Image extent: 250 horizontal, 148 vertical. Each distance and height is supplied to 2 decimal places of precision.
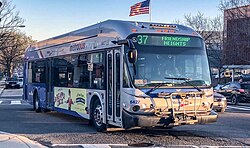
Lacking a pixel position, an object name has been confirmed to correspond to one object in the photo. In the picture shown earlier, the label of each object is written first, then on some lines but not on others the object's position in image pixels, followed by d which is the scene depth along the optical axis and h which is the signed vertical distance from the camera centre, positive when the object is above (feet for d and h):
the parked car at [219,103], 57.52 -3.55
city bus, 33.47 +0.15
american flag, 65.83 +11.34
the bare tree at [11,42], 195.12 +19.33
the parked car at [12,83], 167.73 -1.84
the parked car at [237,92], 84.89 -3.00
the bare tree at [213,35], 167.94 +17.93
